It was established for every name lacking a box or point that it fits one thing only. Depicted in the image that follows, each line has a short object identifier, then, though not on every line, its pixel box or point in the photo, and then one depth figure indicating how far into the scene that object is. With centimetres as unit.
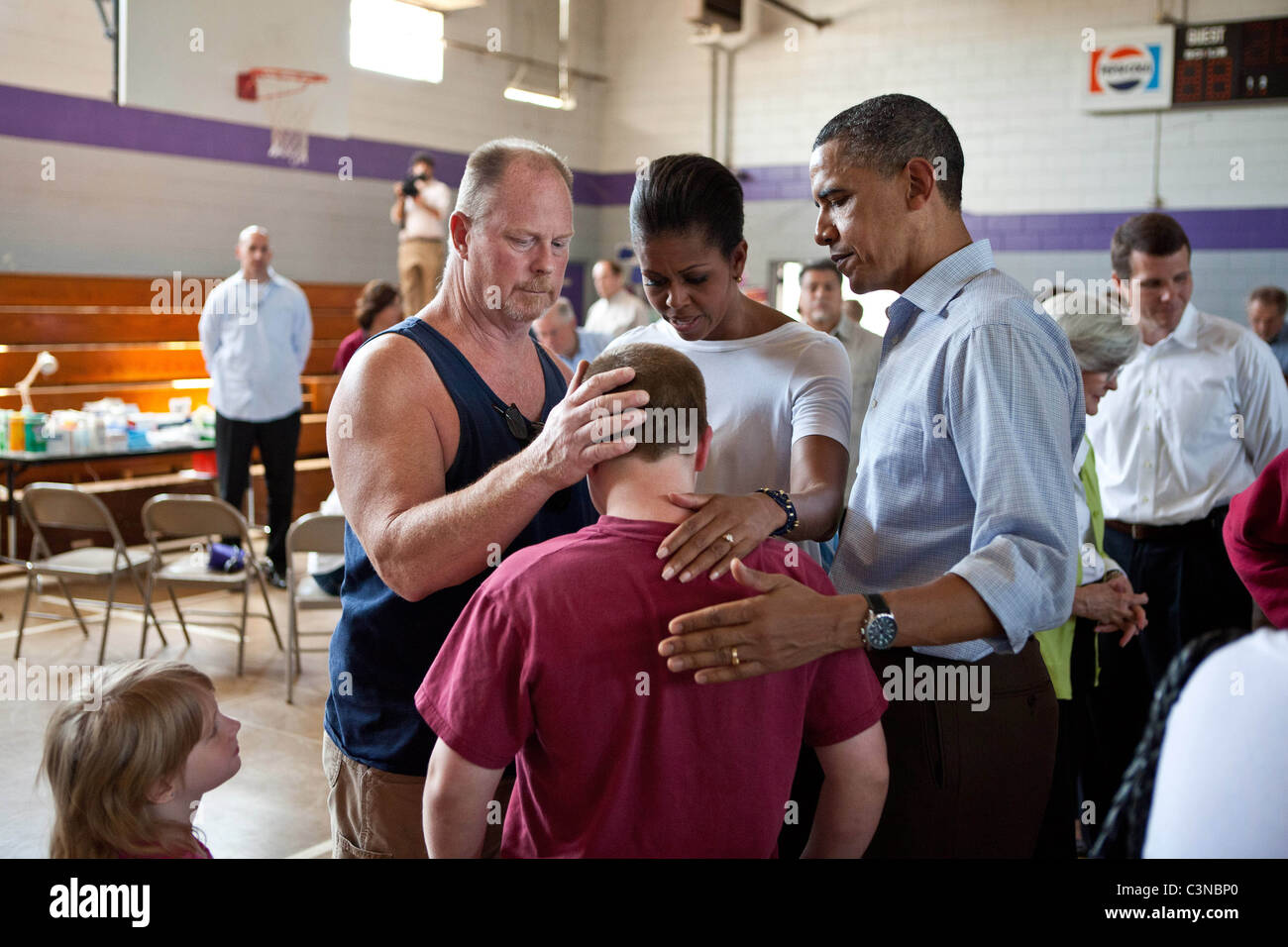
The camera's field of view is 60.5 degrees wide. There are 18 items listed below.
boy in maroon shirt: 126
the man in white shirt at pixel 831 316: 512
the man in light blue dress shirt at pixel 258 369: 673
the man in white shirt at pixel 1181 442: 331
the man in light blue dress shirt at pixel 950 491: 138
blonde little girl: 156
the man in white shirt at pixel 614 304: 893
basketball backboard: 691
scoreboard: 887
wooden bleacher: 718
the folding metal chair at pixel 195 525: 483
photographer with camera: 953
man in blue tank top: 147
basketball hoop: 790
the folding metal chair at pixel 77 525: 490
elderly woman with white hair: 237
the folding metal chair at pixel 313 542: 450
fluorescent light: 1116
